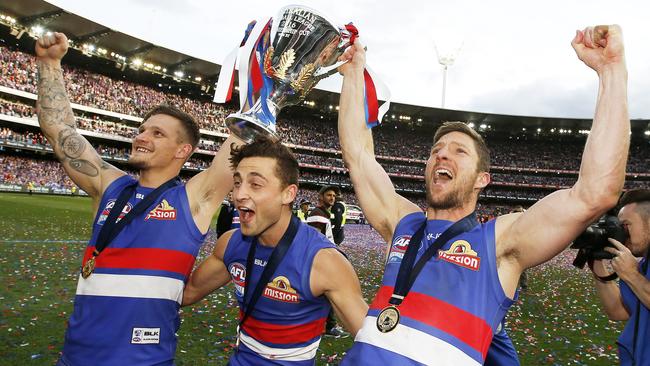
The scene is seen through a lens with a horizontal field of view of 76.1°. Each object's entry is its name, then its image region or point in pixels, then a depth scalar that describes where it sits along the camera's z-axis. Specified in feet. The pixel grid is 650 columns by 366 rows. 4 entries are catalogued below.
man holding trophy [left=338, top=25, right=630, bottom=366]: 5.91
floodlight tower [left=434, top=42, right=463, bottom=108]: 187.32
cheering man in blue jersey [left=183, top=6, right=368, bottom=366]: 7.77
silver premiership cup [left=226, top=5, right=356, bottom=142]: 7.93
